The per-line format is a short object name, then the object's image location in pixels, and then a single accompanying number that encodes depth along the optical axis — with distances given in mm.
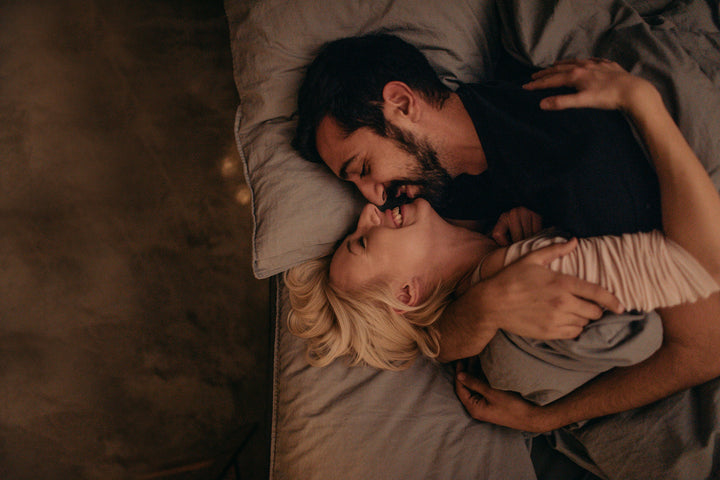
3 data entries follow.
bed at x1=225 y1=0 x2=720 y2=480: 974
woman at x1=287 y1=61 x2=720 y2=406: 1130
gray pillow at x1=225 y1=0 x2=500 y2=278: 1219
